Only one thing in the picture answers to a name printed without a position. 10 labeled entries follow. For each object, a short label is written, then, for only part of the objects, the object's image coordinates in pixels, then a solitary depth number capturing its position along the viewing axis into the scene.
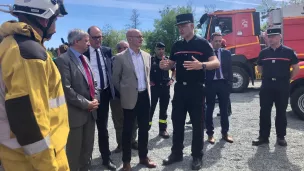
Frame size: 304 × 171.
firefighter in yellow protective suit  1.49
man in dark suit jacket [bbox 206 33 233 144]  5.19
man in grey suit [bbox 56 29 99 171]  3.04
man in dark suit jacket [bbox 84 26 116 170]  3.92
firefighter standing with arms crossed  5.58
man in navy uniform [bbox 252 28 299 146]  4.78
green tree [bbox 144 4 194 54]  48.52
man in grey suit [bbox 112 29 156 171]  3.83
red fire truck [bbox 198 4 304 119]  10.18
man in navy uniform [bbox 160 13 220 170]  3.89
